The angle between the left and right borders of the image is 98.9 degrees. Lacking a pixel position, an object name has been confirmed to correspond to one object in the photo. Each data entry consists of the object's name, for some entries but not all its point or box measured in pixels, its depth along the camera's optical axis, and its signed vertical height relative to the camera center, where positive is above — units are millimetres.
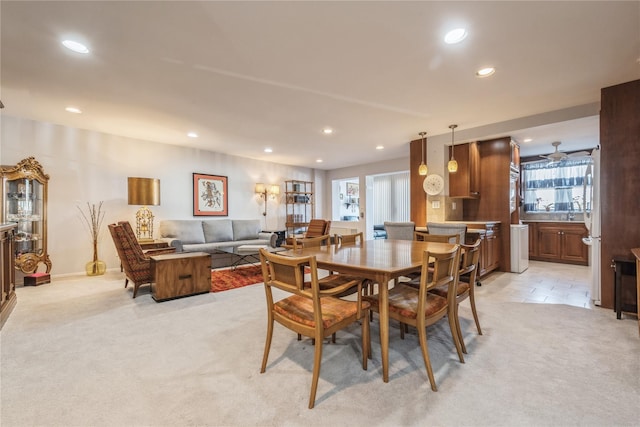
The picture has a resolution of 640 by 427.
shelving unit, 7488 +281
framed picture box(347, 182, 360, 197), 9328 +867
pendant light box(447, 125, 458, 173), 4133 +726
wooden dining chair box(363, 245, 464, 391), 1602 -593
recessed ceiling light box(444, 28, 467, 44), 2033 +1359
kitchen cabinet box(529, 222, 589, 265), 5207 -587
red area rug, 3842 -986
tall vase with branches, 4422 -218
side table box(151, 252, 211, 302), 3197 -731
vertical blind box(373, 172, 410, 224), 8641 +534
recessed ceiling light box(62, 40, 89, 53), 2152 +1366
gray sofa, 5070 -423
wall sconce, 6773 +609
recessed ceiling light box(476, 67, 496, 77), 2574 +1361
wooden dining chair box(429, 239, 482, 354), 2102 -486
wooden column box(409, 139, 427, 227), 4961 +435
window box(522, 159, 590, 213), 5641 +600
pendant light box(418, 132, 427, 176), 4417 +915
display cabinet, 3829 +103
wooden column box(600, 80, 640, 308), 2771 +401
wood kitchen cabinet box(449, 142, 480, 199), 4602 +697
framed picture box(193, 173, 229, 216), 5770 +438
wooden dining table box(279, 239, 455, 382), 1582 -308
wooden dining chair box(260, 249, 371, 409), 1476 -585
